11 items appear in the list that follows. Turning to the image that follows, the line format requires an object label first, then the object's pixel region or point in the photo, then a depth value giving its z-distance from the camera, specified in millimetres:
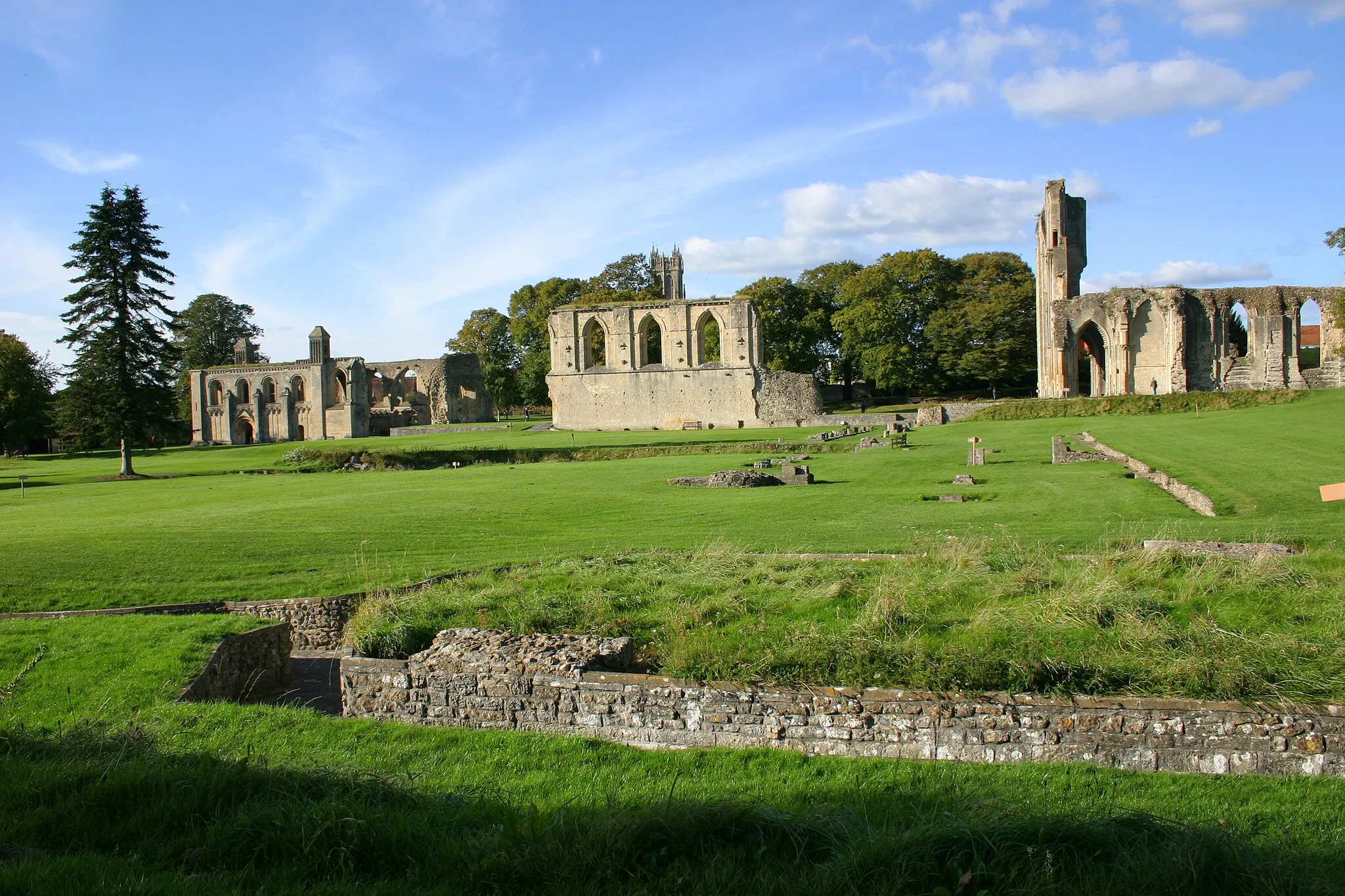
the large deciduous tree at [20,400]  55906
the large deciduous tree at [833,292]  74312
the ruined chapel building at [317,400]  69875
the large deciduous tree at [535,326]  74562
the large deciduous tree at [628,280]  81812
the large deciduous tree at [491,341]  80200
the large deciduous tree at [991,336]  64750
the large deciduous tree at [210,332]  87000
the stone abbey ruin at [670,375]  58688
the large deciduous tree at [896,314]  65500
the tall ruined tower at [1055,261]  58781
